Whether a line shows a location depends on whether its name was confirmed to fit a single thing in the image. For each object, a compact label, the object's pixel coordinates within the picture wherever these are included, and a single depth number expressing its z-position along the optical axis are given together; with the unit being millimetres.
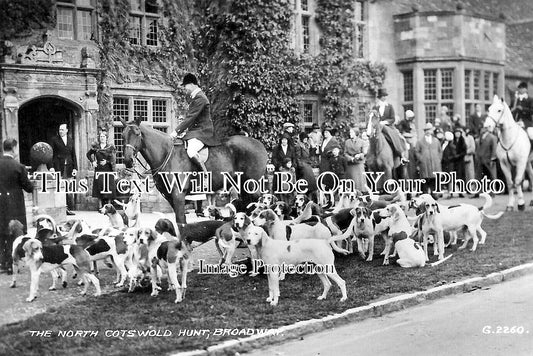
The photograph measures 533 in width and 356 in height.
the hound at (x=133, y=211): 11906
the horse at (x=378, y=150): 16672
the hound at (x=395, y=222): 11367
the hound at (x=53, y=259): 8852
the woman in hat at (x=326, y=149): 17984
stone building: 14062
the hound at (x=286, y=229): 10086
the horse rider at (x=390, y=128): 17312
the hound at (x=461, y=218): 11883
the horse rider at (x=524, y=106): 19344
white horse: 17672
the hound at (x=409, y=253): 10992
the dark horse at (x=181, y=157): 10562
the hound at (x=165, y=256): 8984
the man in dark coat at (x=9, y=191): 10320
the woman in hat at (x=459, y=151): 21938
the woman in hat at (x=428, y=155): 20125
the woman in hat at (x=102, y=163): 13344
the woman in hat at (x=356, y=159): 17609
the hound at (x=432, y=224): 11602
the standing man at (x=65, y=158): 13156
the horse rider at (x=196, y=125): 11352
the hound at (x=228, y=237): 10422
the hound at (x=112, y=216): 11047
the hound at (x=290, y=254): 8727
